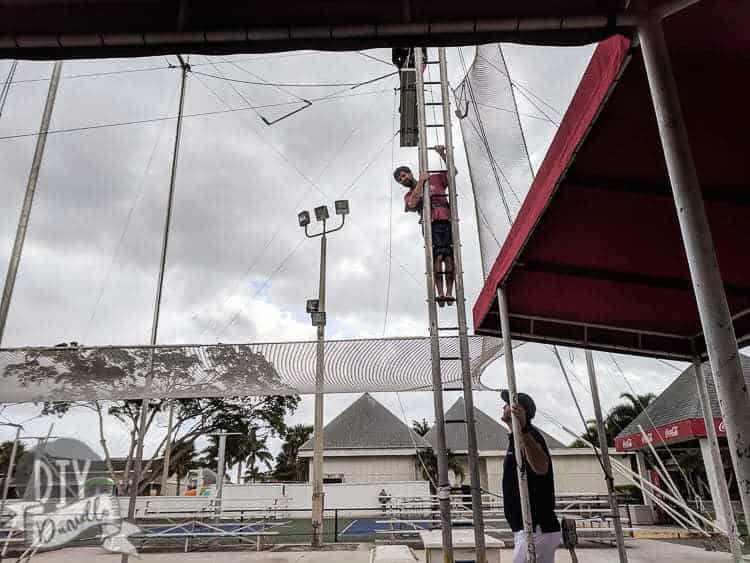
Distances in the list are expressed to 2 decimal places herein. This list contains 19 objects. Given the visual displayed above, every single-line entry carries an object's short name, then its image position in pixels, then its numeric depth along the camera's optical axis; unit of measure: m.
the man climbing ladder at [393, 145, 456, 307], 4.78
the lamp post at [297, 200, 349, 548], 8.88
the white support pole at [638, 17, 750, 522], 1.11
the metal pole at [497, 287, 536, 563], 2.56
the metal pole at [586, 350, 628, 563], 3.53
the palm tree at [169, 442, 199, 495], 32.61
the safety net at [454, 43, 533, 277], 4.70
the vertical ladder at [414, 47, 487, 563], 3.75
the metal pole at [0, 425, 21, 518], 6.28
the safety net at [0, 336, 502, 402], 6.07
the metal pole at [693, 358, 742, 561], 3.08
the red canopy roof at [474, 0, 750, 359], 1.48
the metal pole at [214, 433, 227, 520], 14.40
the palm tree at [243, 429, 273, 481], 41.21
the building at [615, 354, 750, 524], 11.24
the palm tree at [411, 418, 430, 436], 35.38
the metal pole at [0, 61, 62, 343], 5.25
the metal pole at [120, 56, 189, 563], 5.73
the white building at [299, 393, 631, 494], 21.77
